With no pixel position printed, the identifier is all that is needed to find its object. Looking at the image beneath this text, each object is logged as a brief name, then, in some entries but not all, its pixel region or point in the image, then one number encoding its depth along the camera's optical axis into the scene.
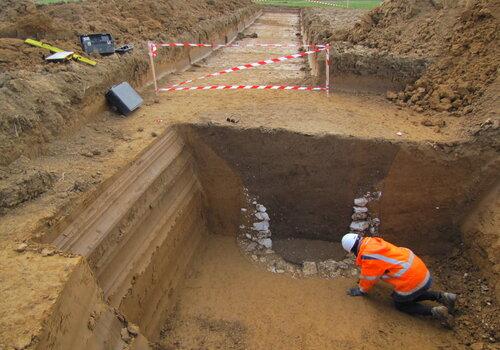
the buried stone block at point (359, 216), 6.73
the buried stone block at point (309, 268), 6.32
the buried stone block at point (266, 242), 6.93
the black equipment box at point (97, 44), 7.84
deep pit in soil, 4.91
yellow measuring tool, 7.18
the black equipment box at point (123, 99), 7.00
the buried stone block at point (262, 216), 7.03
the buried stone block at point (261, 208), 7.00
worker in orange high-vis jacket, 5.12
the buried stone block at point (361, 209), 6.70
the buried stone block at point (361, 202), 6.66
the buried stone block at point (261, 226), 7.04
